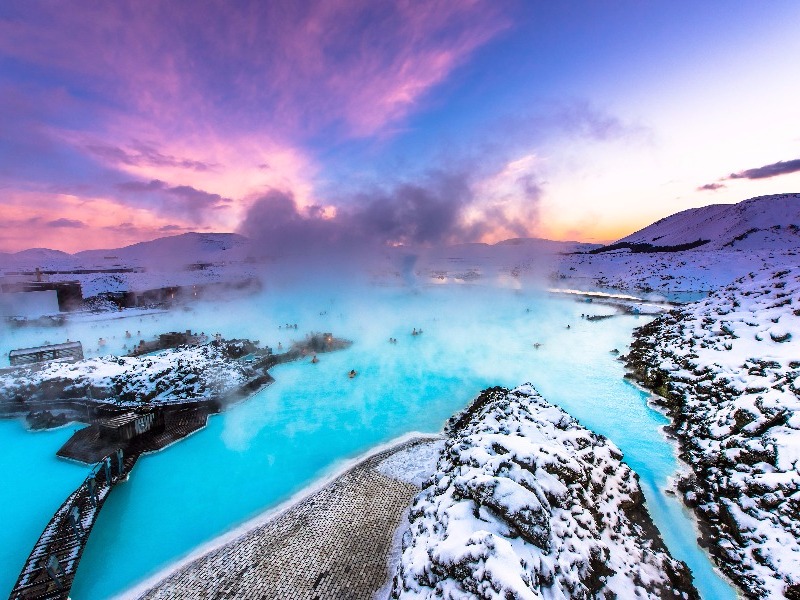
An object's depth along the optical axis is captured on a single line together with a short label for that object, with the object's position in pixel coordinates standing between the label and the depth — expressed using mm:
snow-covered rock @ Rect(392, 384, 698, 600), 7469
